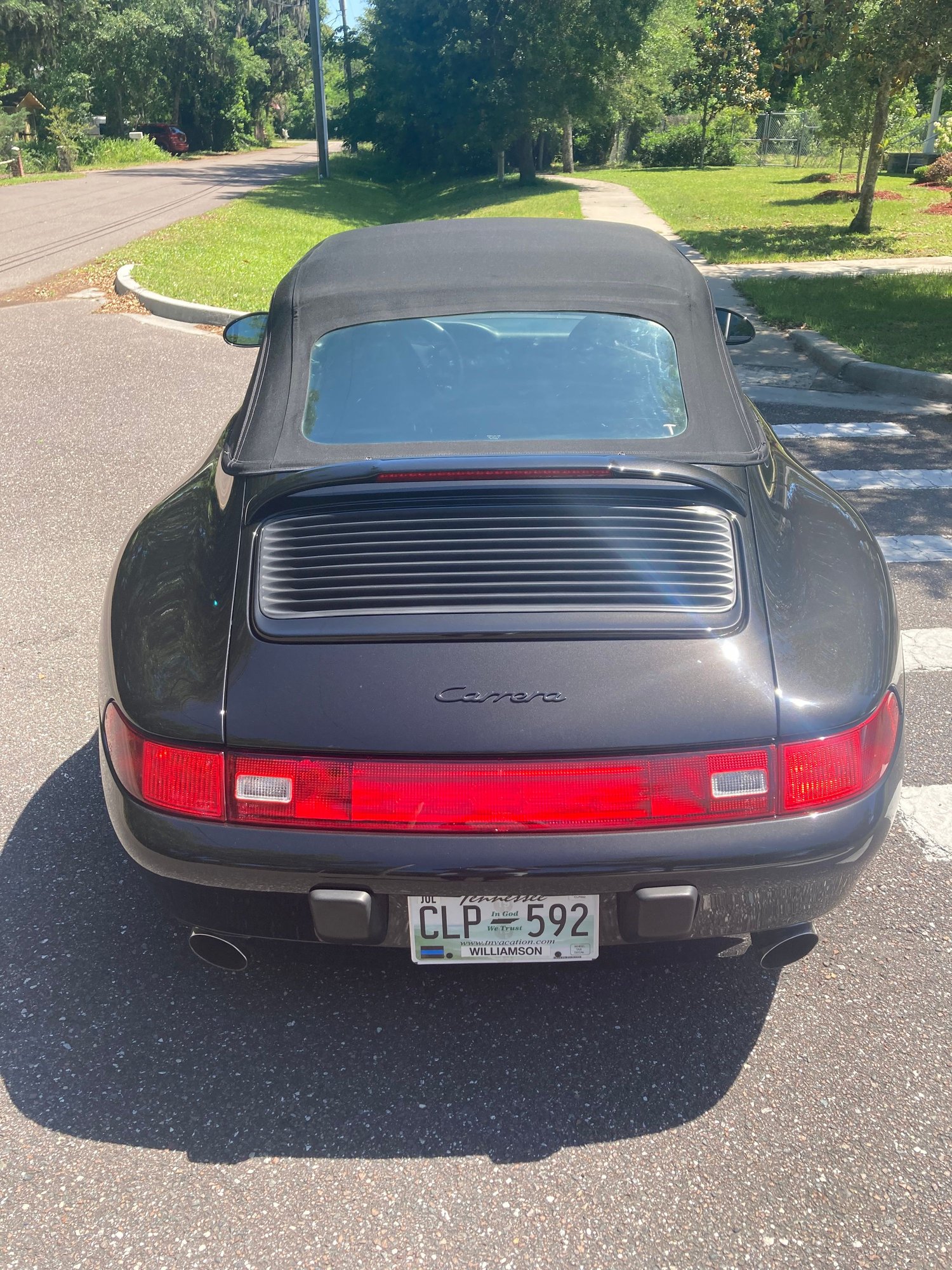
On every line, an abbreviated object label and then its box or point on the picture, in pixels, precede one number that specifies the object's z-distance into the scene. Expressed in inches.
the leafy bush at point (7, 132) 1517.0
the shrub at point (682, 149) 1660.9
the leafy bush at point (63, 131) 1665.8
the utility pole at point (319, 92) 1184.8
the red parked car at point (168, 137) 2132.1
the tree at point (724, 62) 1733.5
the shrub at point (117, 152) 1740.9
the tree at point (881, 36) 476.7
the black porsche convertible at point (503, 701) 81.7
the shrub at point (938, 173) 1181.7
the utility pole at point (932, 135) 1386.6
